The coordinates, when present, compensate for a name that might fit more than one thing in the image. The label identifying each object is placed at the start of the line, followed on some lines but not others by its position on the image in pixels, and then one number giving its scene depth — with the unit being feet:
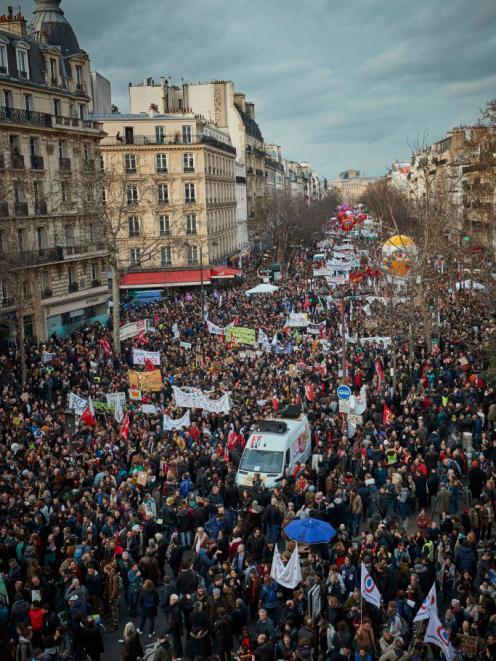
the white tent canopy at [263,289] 133.28
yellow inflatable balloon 109.60
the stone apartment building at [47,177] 107.34
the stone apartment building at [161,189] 167.12
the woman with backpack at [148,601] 36.04
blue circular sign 60.75
